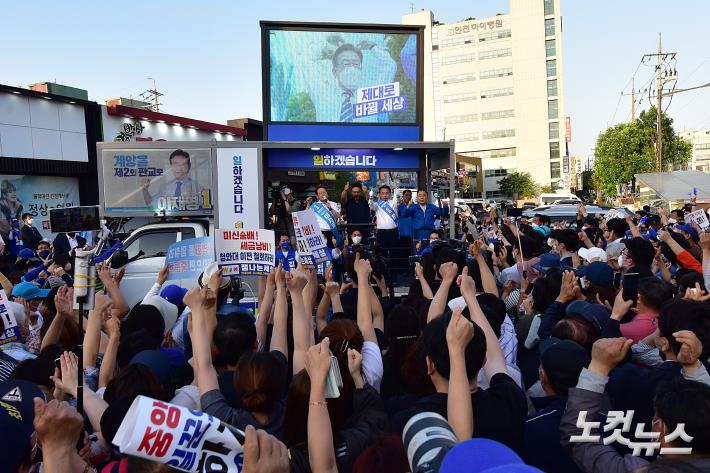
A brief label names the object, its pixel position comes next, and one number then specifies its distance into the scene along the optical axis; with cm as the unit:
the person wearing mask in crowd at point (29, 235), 1511
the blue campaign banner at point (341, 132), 1152
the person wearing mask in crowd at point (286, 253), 830
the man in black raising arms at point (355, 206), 1170
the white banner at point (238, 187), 1023
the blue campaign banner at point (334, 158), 1114
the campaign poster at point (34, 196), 2048
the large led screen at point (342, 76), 1134
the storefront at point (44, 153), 2047
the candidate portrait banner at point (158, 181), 1028
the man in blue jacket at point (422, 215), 1102
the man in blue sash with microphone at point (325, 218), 985
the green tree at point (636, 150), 4950
